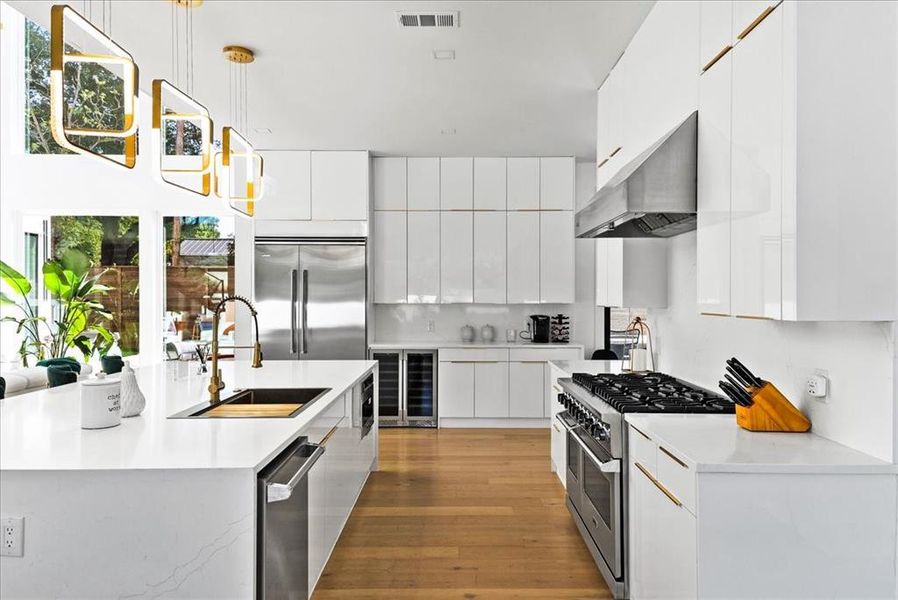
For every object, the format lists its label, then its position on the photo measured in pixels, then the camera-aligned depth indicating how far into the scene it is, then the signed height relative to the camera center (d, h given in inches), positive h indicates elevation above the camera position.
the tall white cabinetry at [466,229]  255.4 +29.5
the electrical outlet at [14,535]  66.6 -25.5
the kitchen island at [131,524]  66.5 -24.5
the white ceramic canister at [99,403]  83.1 -14.2
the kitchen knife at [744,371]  91.4 -10.7
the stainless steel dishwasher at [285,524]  70.0 -28.5
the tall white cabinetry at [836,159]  72.2 +16.8
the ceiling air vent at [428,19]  127.9 +59.1
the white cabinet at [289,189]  244.4 +43.9
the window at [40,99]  241.4 +84.4
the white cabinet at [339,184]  244.7 +46.0
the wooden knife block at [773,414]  88.4 -16.3
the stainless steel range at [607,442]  103.4 -26.4
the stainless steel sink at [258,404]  98.7 -19.0
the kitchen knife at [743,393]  90.6 -13.8
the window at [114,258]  260.4 +17.5
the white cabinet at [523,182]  255.8 +49.0
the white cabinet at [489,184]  256.4 +48.3
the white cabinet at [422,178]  257.3 +50.8
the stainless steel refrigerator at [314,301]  242.7 -0.6
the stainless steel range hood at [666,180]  101.4 +19.9
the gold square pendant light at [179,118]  98.7 +29.9
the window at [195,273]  262.2 +11.3
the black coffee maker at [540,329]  258.2 -12.2
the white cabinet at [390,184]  256.8 +48.3
